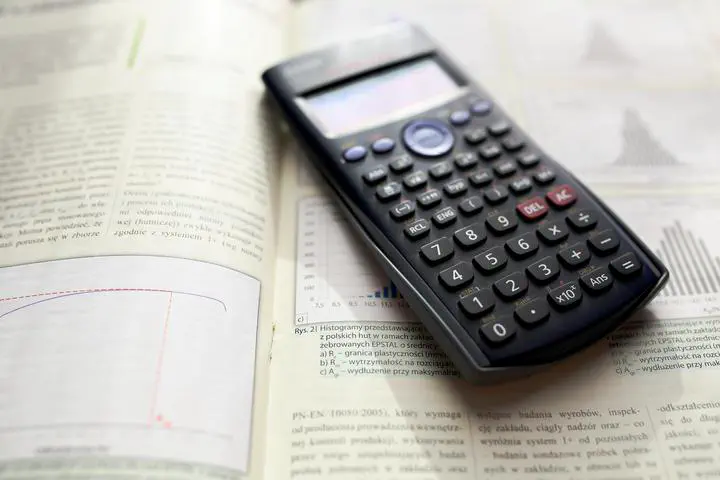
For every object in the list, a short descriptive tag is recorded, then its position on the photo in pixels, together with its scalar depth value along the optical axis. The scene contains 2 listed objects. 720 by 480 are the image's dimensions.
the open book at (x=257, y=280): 0.34
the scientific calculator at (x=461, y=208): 0.35
